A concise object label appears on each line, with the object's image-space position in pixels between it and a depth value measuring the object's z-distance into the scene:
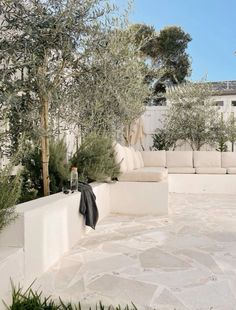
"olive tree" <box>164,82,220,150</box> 7.67
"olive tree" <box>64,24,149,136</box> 3.26
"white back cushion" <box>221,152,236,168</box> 6.78
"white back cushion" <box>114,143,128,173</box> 4.60
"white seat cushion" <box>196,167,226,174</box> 6.42
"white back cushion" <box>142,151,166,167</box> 6.82
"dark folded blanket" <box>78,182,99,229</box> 3.24
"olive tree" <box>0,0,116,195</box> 2.58
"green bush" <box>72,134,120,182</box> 3.93
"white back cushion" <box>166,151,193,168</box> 6.83
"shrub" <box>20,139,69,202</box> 3.37
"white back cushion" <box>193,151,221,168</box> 6.77
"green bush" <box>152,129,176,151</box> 8.00
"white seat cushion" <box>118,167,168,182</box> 4.46
